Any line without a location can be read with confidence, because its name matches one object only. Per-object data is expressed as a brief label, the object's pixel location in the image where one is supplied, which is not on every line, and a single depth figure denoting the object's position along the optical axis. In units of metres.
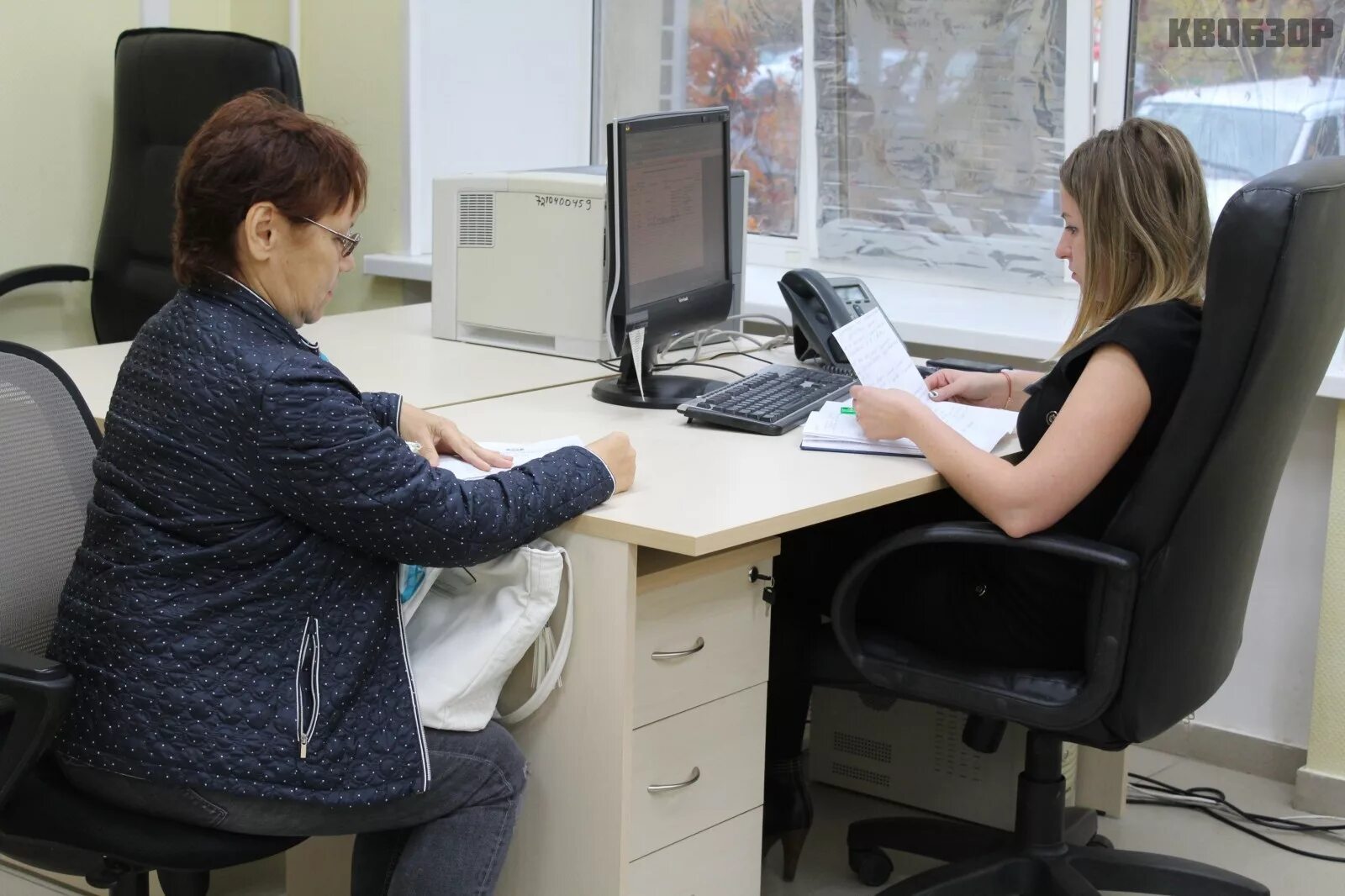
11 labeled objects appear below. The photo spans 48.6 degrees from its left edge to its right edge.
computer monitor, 2.11
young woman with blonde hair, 1.76
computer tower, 2.50
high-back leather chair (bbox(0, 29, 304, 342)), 3.20
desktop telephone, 2.53
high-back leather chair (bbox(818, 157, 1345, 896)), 1.66
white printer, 2.60
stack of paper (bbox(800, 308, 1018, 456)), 2.03
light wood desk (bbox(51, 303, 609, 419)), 2.34
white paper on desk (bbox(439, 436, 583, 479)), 1.79
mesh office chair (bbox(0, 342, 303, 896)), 1.41
